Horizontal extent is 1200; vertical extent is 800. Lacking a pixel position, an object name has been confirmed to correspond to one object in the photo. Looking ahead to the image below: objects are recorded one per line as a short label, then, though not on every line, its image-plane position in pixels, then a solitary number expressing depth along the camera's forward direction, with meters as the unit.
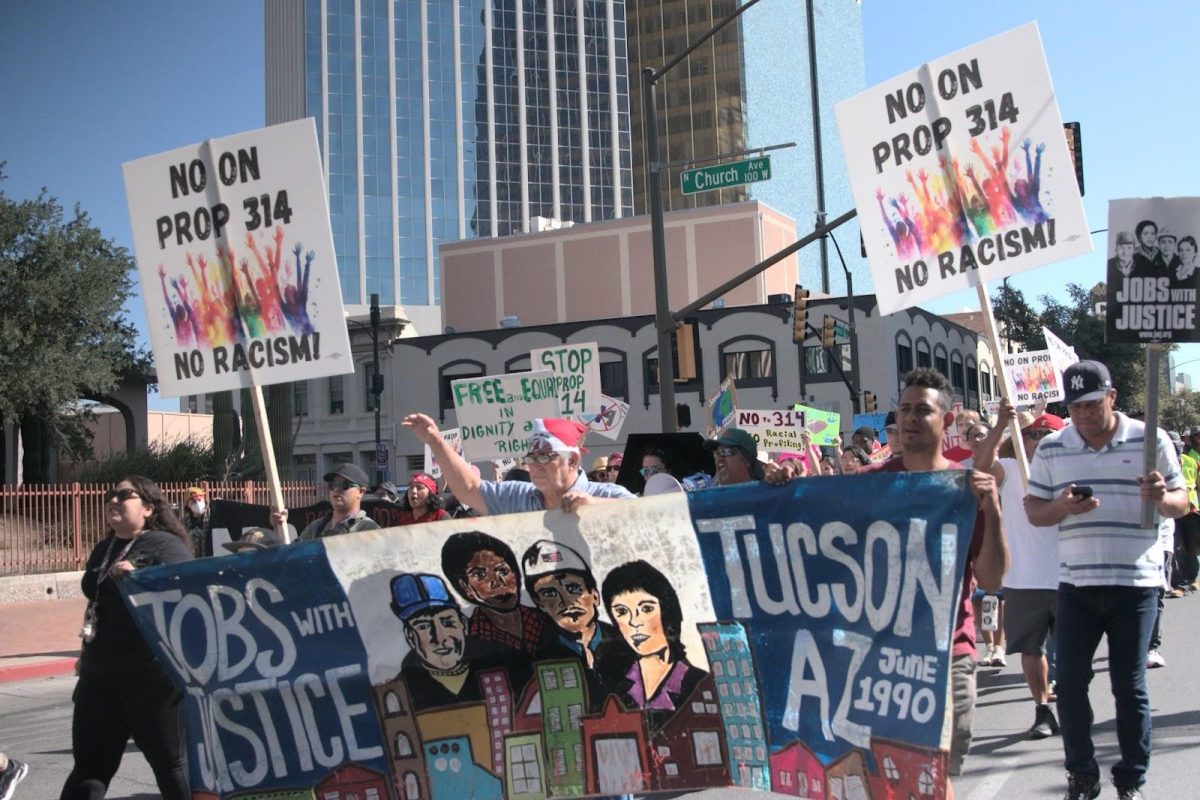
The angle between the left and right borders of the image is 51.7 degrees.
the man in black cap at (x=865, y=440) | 14.04
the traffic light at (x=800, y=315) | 26.81
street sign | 15.68
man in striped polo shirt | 5.19
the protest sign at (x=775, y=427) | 14.66
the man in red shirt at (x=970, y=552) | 4.30
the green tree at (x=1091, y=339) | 59.76
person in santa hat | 5.32
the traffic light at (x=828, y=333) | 29.07
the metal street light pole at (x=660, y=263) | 16.03
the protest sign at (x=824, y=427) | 17.66
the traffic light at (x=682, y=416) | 16.54
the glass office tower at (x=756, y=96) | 102.25
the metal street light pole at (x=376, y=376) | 33.31
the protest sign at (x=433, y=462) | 17.16
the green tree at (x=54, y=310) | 29.19
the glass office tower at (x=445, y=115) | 109.94
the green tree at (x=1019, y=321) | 61.81
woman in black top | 5.30
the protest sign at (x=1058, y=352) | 14.95
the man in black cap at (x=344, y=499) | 8.38
